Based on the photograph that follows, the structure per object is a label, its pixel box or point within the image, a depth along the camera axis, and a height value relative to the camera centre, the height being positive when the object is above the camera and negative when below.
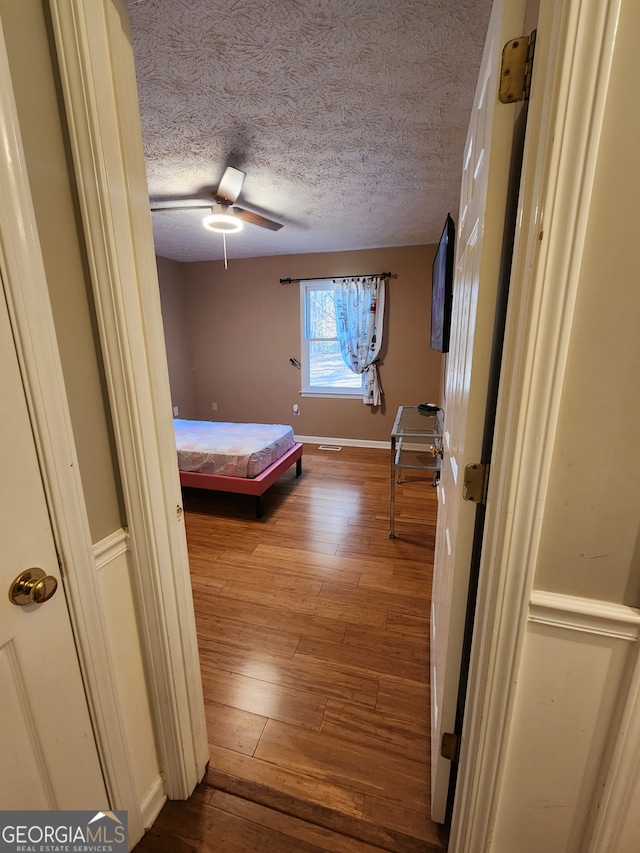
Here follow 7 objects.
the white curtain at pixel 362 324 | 4.21 +0.30
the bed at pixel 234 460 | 2.90 -0.95
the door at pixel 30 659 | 0.66 -0.64
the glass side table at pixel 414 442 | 2.26 -1.03
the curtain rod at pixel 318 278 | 4.11 +0.87
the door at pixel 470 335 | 0.68 +0.03
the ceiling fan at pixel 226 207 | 2.17 +0.98
